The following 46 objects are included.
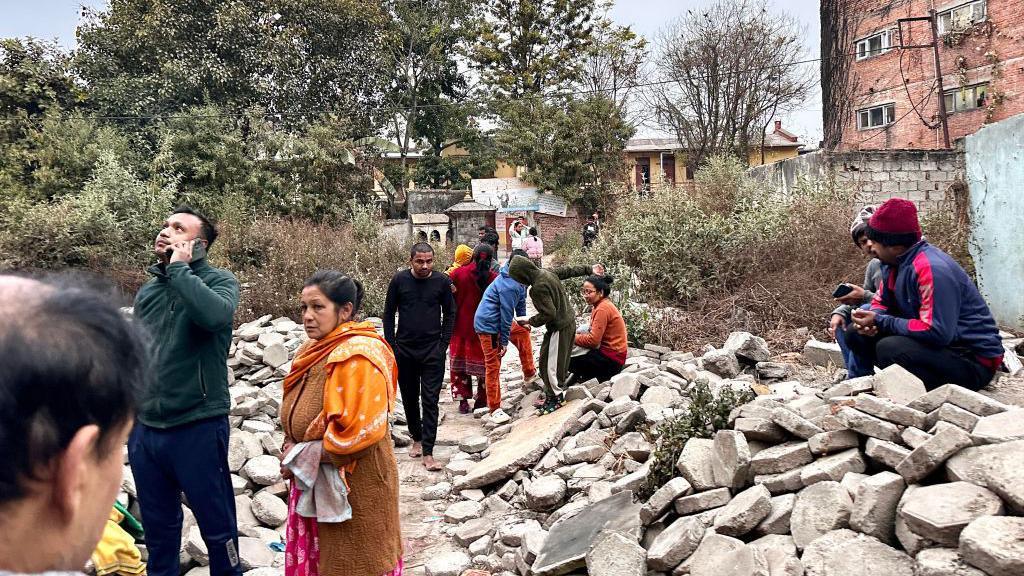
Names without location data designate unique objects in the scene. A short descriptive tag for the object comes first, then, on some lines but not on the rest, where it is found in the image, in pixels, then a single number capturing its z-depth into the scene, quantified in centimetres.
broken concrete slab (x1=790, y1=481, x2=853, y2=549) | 297
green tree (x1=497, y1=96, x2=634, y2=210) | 2483
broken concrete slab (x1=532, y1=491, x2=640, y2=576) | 357
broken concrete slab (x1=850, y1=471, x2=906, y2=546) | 284
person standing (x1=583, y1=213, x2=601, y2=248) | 1768
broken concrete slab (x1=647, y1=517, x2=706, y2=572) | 326
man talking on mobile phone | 308
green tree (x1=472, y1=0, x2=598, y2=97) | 2823
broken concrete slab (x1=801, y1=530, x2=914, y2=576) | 265
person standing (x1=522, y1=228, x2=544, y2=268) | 1681
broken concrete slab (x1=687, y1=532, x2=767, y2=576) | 288
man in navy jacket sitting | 383
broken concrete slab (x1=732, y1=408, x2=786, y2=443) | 373
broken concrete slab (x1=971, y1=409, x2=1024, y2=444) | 293
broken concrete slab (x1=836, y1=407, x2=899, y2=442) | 328
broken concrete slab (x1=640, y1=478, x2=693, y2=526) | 365
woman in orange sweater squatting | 662
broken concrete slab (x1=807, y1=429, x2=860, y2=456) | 344
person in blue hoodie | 678
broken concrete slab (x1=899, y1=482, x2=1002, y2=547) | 255
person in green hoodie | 635
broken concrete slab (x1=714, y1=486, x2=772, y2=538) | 320
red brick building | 1789
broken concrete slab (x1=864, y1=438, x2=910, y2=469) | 311
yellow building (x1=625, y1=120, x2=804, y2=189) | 3200
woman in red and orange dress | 723
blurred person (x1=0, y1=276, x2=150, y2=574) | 86
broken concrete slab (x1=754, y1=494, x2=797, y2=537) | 318
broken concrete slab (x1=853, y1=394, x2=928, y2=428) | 329
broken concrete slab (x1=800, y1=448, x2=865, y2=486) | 329
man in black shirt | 574
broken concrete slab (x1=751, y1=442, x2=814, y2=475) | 351
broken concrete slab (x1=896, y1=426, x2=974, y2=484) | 288
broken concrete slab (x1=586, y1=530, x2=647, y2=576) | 327
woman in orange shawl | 279
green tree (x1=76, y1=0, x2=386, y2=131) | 2023
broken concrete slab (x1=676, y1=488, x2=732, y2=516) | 353
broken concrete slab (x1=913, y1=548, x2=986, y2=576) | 244
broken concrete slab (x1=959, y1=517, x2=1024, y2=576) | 230
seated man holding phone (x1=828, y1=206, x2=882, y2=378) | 470
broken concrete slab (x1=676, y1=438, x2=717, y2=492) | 368
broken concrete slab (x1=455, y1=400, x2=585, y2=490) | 532
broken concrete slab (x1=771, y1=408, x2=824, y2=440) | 356
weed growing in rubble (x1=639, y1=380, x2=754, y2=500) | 406
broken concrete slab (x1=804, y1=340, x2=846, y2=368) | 668
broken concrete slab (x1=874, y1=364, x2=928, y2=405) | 365
